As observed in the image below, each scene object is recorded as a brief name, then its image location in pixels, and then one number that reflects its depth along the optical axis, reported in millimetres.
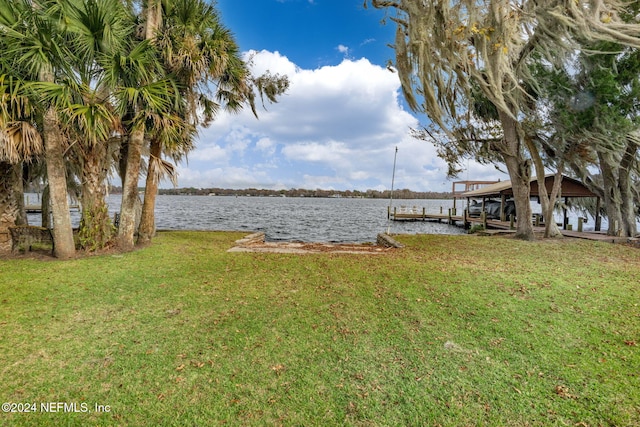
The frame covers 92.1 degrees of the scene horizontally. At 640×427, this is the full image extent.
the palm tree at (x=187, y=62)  8422
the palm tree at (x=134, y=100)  7383
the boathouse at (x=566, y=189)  18281
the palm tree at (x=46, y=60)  6516
